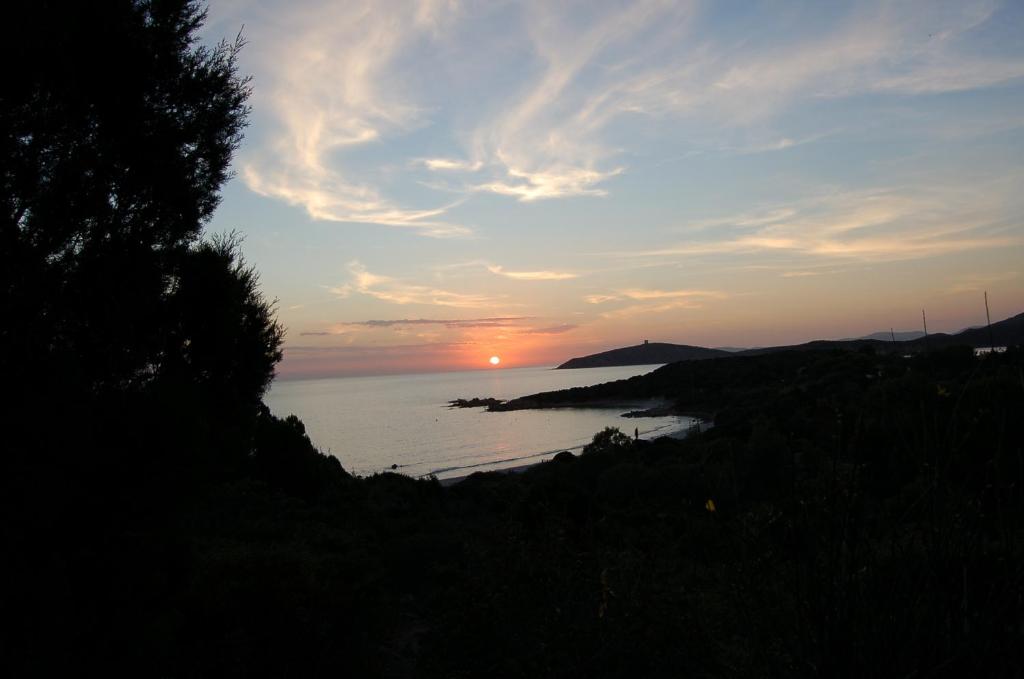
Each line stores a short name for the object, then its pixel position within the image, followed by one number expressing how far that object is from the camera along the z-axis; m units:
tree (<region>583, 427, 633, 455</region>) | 25.44
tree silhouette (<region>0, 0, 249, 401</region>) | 6.46
